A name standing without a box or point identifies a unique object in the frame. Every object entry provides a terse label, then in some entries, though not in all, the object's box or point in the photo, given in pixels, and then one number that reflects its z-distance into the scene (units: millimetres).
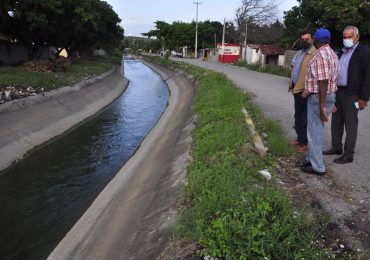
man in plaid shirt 5531
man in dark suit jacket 6062
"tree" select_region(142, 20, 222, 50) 87125
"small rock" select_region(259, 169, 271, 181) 5851
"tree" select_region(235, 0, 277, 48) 57291
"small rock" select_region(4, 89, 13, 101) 13977
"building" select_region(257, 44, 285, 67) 44062
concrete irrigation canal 6586
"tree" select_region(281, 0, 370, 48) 19844
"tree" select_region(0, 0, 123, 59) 22078
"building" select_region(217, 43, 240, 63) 63875
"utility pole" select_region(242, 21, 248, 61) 53219
